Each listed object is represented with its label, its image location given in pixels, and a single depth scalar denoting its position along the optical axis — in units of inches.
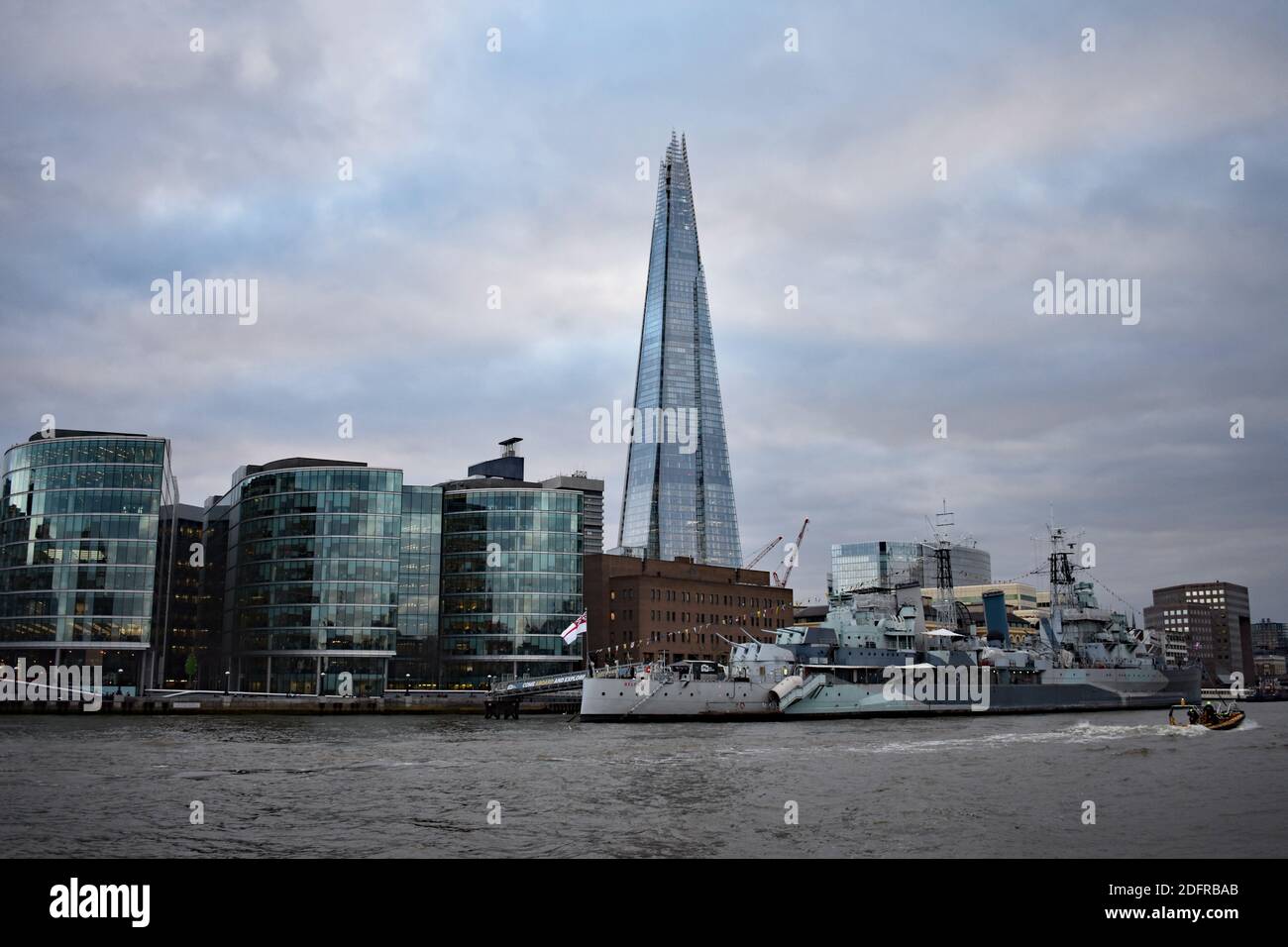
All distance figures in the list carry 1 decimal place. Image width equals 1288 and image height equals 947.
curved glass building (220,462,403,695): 5467.5
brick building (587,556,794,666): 6254.9
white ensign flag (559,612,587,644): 3796.5
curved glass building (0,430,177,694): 5083.7
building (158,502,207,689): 6919.3
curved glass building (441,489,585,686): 5866.1
